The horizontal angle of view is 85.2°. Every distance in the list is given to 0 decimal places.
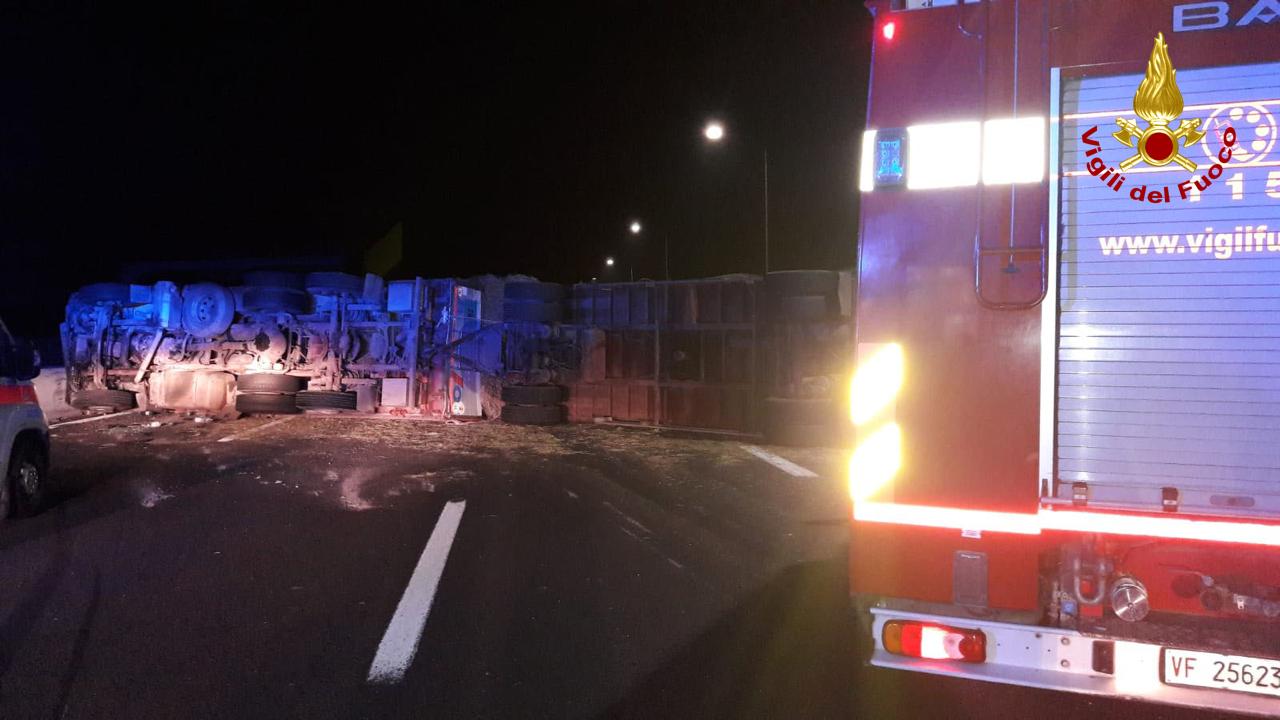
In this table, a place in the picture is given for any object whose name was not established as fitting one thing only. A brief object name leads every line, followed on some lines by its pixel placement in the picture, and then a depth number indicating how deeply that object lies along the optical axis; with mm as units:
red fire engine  2586
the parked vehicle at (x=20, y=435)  6191
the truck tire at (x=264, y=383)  15102
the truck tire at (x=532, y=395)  14227
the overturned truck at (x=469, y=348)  12930
